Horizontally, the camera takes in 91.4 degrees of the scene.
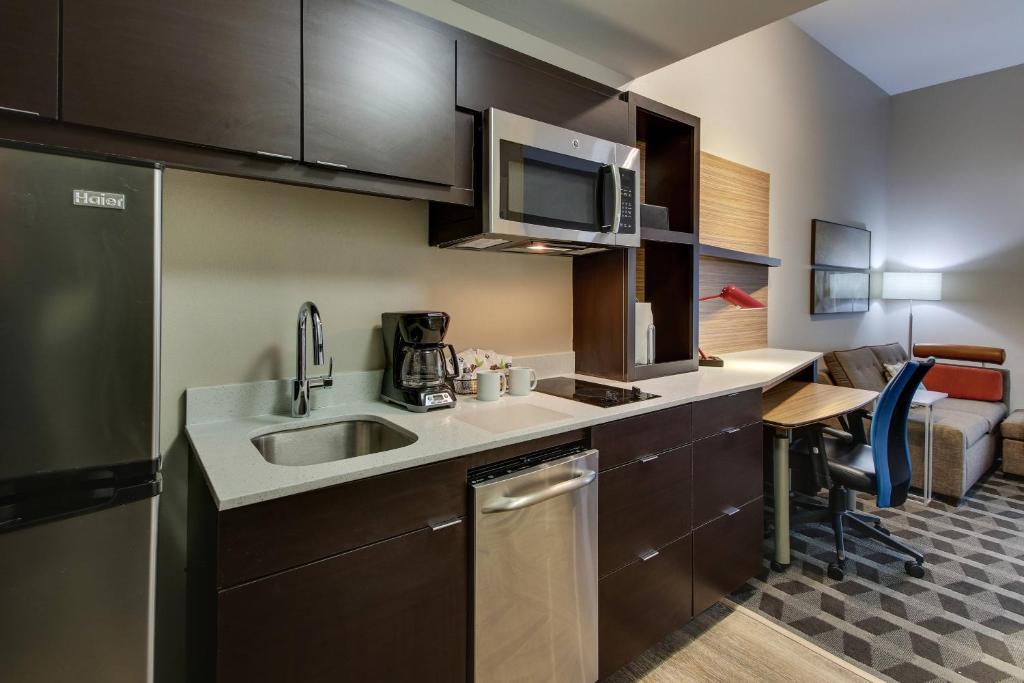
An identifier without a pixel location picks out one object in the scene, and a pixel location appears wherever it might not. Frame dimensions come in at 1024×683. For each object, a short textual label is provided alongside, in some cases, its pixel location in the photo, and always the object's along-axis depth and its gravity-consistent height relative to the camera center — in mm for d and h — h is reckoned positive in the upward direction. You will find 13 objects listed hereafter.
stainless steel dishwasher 1275 -630
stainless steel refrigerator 826 -139
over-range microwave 1582 +501
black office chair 2209 -597
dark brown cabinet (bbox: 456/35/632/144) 1575 +867
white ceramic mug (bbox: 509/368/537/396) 1865 -162
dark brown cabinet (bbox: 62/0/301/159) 989 +580
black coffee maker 1593 -79
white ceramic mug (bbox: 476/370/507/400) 1766 -165
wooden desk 2195 -340
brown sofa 3178 -579
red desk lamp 2619 +209
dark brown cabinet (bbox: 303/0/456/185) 1267 +674
